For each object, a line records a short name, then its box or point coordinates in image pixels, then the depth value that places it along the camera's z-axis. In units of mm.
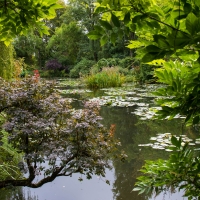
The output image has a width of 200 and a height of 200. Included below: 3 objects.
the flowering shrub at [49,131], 2037
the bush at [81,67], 17409
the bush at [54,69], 18875
